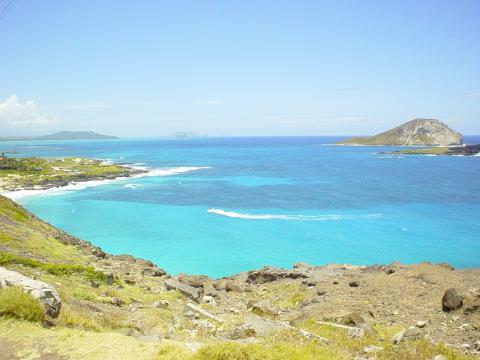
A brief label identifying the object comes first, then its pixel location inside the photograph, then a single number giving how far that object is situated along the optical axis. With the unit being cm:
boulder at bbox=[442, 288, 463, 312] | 1750
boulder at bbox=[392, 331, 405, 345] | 1332
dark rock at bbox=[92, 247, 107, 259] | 3022
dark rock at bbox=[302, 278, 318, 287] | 2631
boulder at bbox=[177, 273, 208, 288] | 2544
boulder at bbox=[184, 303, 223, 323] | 1690
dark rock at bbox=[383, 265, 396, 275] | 2600
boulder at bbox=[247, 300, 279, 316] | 1923
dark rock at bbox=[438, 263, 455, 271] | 2569
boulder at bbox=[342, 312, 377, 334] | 1545
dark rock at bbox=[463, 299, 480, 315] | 1673
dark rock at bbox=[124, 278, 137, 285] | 2348
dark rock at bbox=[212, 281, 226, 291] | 2618
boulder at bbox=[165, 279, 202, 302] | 2233
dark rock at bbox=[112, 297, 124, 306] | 1764
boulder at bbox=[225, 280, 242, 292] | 2602
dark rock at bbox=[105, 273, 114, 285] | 2149
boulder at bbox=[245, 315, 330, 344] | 1291
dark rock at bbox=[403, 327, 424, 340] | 1350
